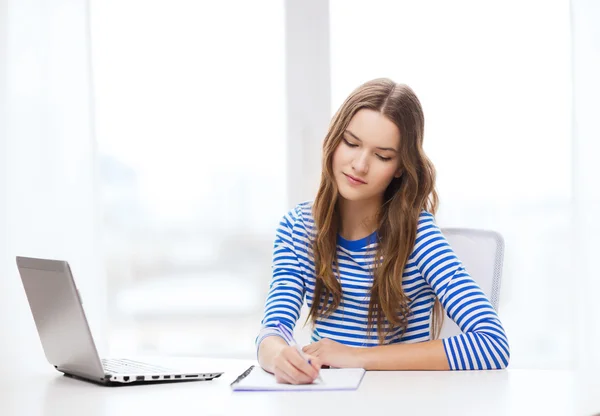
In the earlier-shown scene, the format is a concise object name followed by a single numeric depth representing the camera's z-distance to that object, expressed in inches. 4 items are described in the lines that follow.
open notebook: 79.1
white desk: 73.8
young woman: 94.4
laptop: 81.2
